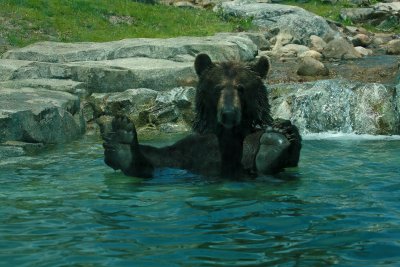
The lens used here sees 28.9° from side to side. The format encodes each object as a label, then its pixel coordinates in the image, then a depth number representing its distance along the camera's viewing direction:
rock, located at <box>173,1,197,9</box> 36.72
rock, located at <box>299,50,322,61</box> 22.41
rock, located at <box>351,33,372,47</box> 26.39
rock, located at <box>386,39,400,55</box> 23.58
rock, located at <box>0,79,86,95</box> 13.57
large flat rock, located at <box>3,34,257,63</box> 17.50
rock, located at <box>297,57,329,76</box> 18.73
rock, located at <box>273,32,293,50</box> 24.37
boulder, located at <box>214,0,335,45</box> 27.53
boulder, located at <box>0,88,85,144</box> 11.00
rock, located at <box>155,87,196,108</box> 14.02
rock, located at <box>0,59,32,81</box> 14.71
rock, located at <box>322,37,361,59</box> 23.00
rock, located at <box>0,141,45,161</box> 10.23
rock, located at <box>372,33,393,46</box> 27.03
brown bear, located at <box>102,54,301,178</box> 7.39
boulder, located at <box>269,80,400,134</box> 14.03
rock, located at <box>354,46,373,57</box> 23.84
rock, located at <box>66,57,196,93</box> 14.85
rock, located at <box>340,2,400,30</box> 32.78
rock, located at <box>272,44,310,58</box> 22.92
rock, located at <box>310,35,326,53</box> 25.00
